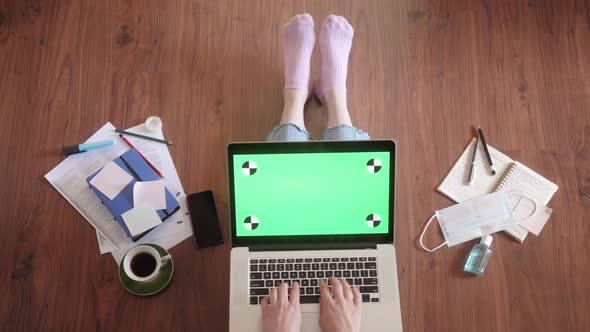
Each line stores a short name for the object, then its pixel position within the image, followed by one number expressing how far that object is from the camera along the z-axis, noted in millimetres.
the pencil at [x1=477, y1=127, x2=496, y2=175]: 1215
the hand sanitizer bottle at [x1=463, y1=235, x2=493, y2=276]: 1131
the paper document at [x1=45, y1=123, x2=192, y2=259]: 1146
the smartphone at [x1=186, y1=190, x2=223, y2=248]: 1140
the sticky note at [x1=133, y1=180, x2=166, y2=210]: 1137
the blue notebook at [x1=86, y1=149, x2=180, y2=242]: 1128
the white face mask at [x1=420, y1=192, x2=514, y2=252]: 1162
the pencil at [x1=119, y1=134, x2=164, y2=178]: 1194
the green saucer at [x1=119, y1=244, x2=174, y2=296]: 1055
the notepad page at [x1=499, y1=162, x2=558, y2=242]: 1204
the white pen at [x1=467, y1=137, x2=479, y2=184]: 1203
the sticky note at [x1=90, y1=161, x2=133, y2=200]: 1142
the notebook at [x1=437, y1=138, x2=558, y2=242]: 1202
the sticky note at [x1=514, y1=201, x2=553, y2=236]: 1178
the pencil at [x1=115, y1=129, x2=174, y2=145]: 1231
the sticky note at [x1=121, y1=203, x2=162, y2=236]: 1111
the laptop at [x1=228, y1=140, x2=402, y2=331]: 965
